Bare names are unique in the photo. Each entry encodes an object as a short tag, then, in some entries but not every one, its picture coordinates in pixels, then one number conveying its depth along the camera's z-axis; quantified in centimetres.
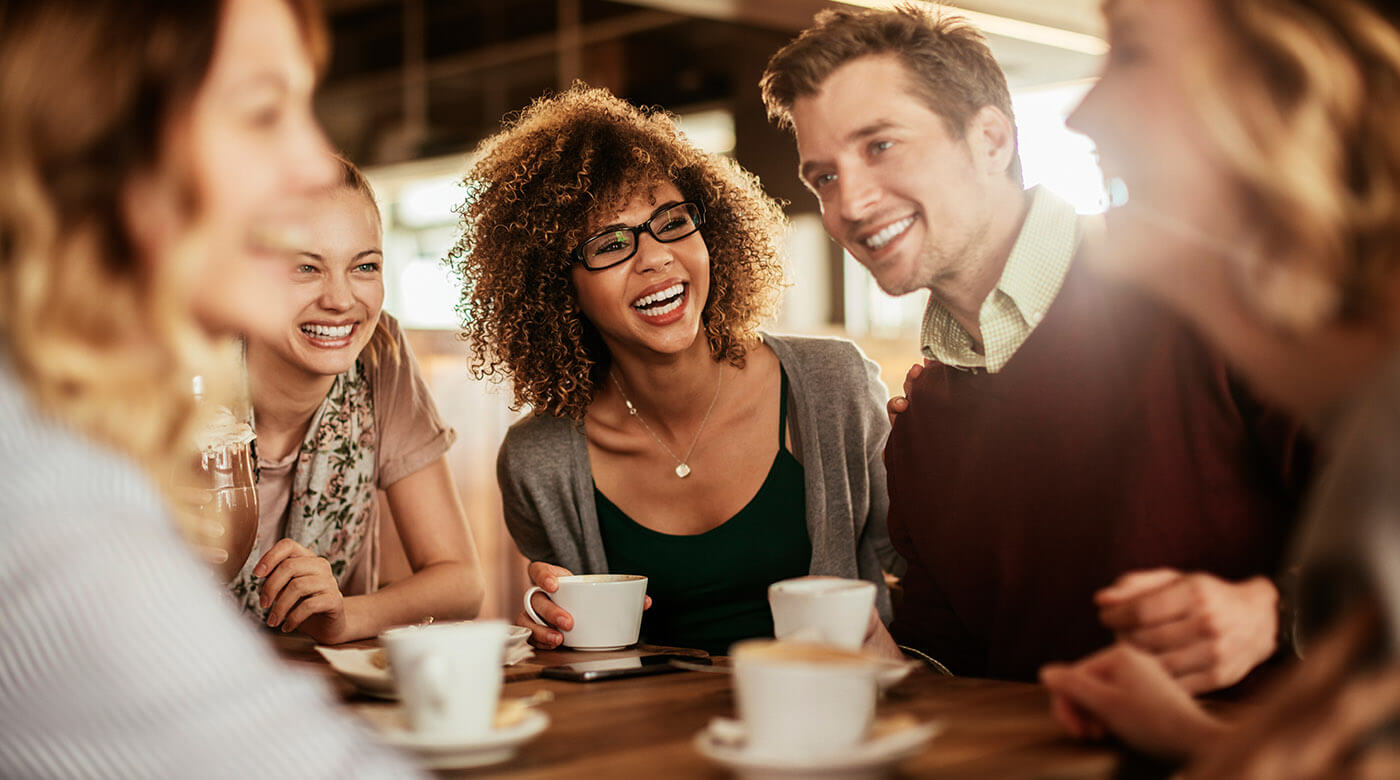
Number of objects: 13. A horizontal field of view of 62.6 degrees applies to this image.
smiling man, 127
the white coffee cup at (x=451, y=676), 88
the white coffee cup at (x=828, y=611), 105
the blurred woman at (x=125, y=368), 68
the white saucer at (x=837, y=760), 77
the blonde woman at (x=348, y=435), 190
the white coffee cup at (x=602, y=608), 139
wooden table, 84
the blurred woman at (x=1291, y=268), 64
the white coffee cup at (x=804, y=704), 79
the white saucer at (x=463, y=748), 86
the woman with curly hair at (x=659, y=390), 189
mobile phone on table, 119
